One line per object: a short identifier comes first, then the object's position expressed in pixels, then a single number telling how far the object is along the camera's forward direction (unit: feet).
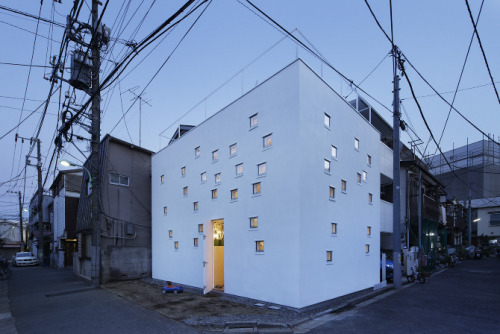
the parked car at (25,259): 117.63
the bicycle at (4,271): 73.58
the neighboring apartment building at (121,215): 62.86
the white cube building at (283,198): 37.14
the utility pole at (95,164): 56.90
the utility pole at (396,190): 49.60
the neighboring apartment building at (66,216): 102.19
